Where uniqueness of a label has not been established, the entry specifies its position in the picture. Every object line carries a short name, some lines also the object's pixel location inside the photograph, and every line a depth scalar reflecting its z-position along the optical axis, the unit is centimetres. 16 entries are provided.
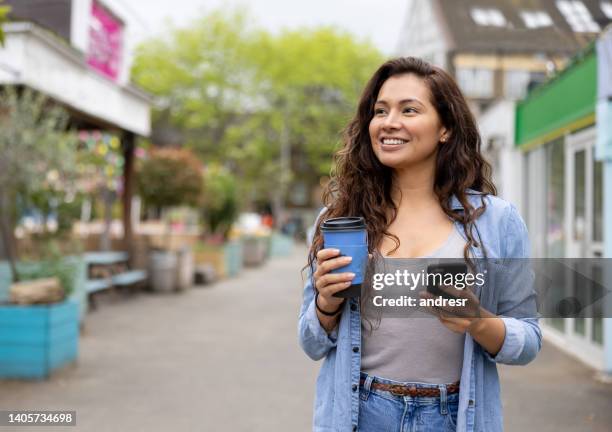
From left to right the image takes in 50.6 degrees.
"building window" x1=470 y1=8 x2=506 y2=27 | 1013
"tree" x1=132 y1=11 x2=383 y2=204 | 3566
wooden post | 1250
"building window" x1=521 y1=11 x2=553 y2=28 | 819
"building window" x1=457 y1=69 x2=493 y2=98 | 1616
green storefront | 682
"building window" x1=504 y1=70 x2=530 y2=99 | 1419
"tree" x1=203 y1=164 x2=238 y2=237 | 1733
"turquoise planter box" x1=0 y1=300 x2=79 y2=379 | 587
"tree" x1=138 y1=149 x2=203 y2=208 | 1391
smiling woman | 171
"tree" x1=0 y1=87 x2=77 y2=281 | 668
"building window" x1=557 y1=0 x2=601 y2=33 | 714
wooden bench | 1066
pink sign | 966
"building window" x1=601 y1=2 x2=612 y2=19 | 684
